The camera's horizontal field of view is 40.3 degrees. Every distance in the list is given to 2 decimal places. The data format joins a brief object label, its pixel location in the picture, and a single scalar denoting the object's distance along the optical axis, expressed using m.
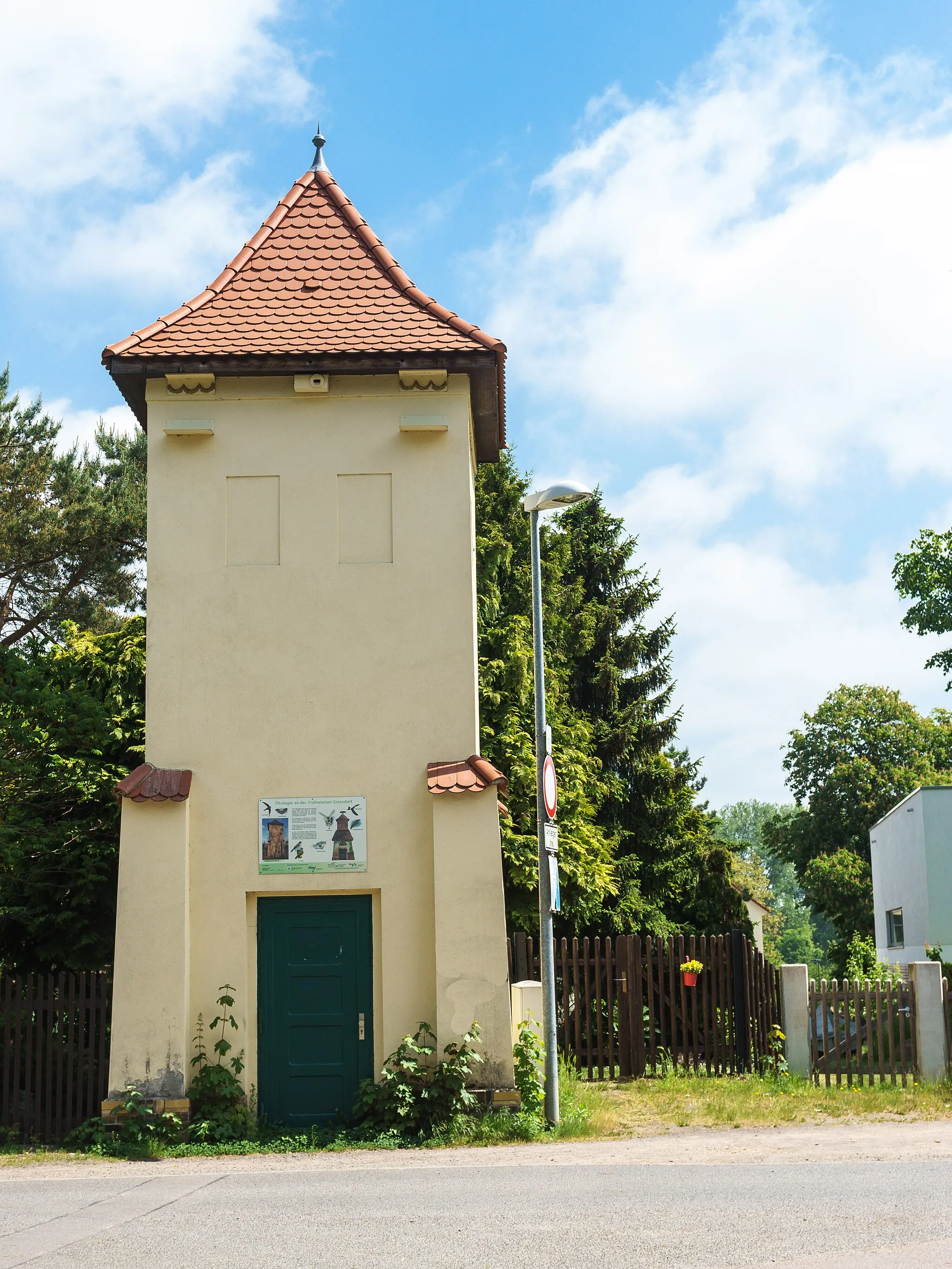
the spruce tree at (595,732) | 24.53
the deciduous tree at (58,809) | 16.69
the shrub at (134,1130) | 12.10
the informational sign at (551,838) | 12.72
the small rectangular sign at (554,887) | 12.61
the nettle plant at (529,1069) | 12.97
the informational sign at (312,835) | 13.20
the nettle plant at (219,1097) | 12.30
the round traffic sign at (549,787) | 12.77
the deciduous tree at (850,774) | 52.75
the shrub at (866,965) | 21.94
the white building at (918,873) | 28.53
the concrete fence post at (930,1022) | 15.05
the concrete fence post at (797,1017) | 15.41
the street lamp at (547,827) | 12.32
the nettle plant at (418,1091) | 12.40
